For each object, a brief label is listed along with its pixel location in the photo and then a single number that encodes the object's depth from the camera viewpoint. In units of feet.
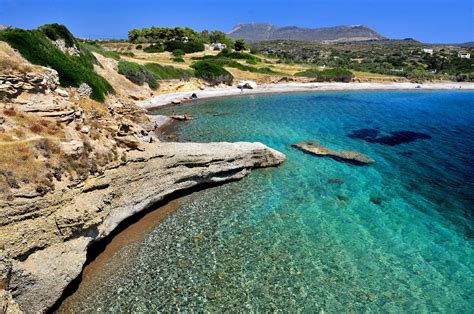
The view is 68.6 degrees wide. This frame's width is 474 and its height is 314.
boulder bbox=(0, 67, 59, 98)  51.60
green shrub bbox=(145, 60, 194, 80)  212.43
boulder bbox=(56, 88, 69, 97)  58.90
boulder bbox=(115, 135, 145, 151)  63.10
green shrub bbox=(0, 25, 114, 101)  118.14
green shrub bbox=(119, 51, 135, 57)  258.90
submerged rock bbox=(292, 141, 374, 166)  96.37
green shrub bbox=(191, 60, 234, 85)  233.55
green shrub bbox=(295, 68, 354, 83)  273.54
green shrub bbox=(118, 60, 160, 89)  187.01
